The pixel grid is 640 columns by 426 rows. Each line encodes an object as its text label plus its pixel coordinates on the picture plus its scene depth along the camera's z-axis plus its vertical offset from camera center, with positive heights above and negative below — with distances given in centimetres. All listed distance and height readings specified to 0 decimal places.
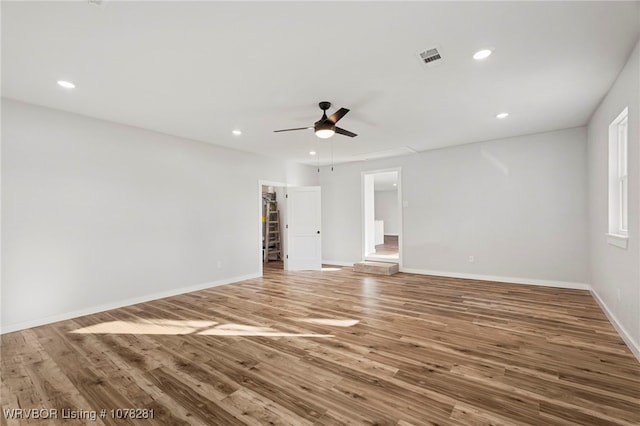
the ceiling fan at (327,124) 345 +108
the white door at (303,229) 729 -43
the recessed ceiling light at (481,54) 257 +144
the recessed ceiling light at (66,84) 306 +142
